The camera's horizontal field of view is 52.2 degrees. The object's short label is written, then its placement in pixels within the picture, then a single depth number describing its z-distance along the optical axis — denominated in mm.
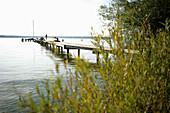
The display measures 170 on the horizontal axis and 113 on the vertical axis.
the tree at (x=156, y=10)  11242
